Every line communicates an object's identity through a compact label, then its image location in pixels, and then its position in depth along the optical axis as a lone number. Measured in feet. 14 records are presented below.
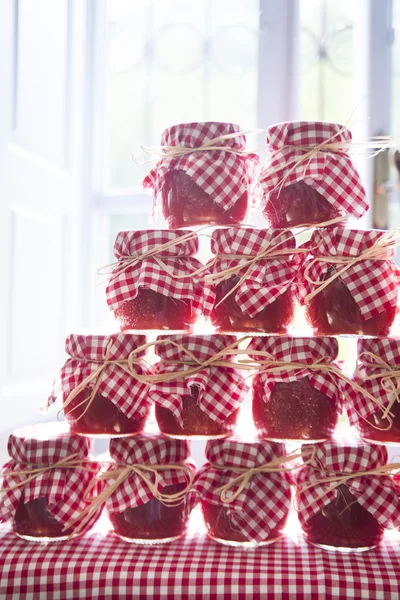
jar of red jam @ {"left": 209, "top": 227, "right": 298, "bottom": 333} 3.56
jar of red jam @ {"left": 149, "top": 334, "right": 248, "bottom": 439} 3.58
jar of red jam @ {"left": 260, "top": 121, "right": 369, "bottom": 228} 3.64
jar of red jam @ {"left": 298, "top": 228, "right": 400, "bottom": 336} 3.51
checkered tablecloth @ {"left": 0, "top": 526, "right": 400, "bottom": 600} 3.26
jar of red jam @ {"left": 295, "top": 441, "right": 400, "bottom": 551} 3.48
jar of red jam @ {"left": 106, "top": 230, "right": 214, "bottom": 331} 3.62
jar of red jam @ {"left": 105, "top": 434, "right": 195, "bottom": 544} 3.60
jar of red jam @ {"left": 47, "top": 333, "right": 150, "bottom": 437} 3.65
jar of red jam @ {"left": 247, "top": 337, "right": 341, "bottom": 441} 3.54
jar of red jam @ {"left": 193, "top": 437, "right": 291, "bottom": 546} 3.53
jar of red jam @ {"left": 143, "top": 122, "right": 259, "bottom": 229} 3.72
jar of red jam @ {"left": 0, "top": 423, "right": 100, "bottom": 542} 3.62
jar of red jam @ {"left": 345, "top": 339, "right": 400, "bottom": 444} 3.53
